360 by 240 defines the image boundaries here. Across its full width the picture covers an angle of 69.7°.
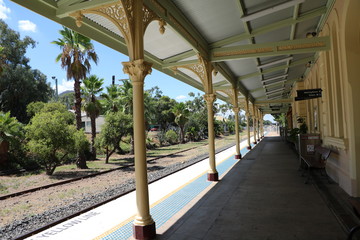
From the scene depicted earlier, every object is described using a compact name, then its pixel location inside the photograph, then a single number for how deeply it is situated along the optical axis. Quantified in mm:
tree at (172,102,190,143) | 35188
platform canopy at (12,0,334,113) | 3969
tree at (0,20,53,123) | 24500
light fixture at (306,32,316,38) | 7425
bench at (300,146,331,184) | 6323
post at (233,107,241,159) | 12588
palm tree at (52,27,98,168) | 15594
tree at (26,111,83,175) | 13062
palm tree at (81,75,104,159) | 18927
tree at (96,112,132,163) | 17094
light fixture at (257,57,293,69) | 9891
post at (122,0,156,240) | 3865
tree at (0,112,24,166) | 14891
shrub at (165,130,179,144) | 33347
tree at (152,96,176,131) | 42131
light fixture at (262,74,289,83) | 13447
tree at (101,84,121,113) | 22172
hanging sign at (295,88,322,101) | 6734
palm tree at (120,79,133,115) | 21312
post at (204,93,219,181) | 7746
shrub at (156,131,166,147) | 33044
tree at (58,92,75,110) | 52994
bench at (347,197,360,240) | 2554
